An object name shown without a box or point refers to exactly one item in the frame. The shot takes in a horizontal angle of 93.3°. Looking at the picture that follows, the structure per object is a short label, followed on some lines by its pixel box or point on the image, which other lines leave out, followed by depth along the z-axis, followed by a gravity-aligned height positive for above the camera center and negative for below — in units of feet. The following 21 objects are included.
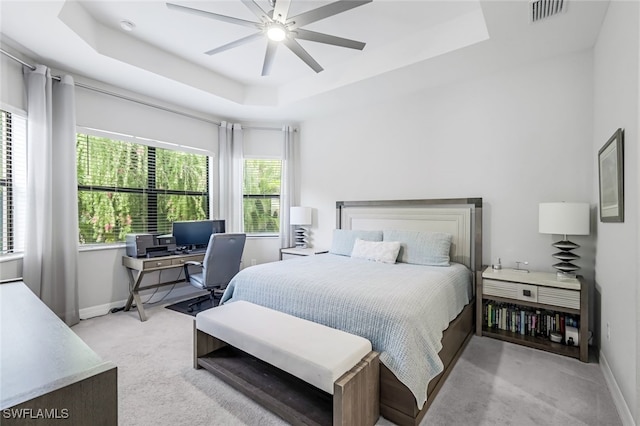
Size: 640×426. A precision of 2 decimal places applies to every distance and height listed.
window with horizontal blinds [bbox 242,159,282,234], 17.21 +0.97
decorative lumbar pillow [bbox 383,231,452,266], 10.35 -1.27
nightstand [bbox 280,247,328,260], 14.69 -1.99
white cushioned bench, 5.11 -2.69
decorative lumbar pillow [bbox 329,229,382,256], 12.19 -1.10
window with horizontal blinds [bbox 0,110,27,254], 9.55 +1.03
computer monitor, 13.66 -0.93
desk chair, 11.39 -2.01
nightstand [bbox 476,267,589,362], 8.27 -3.07
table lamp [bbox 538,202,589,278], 8.42 -0.37
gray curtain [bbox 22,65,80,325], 9.75 +0.57
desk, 11.43 -2.13
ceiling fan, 6.77 +4.60
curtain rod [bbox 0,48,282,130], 9.18 +4.73
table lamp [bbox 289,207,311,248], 15.78 -0.43
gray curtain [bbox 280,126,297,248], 16.67 +1.33
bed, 5.87 -2.01
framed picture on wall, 6.26 +0.75
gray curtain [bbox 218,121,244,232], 16.20 +2.02
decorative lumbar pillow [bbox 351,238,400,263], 10.74 -1.44
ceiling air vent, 7.32 +5.07
